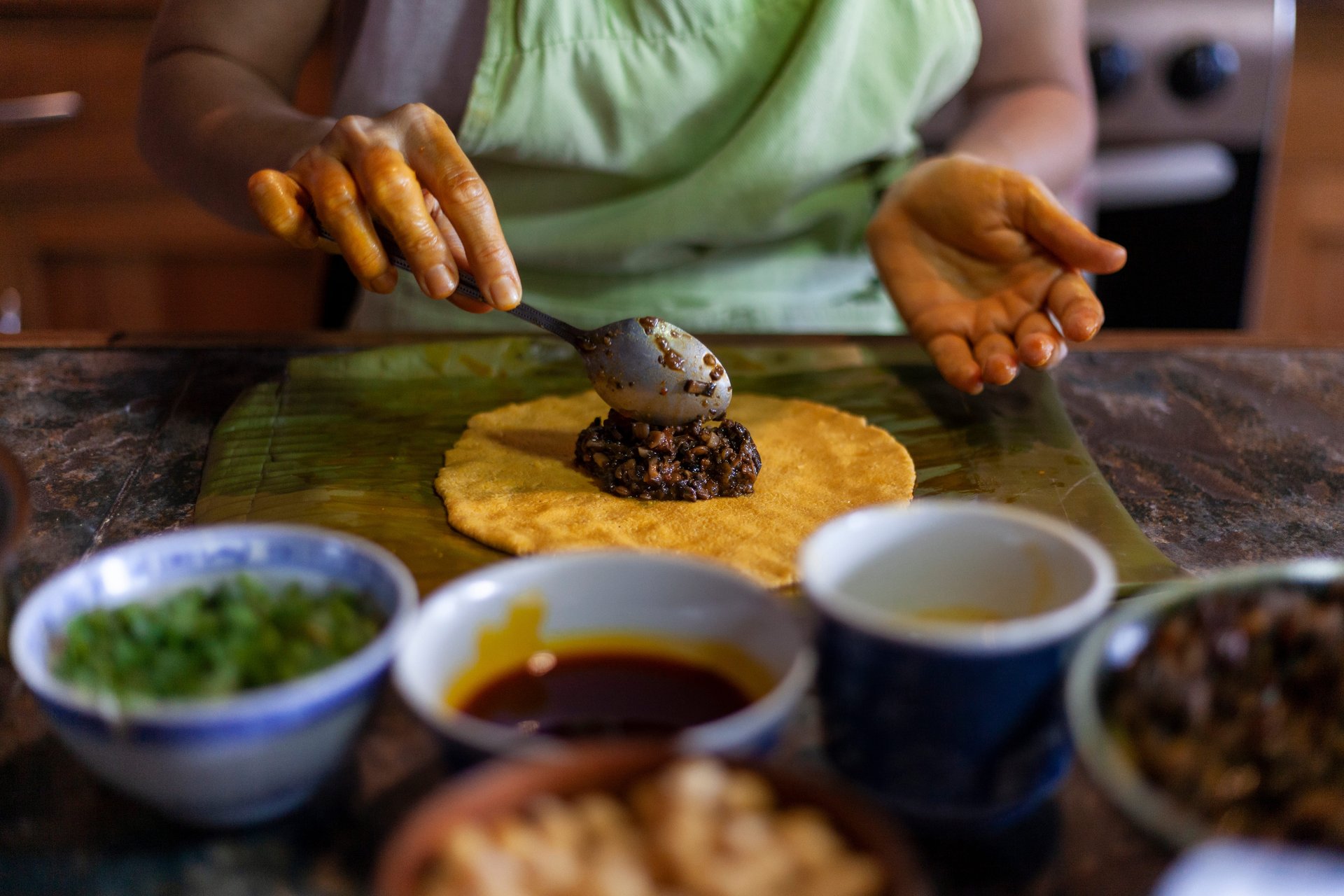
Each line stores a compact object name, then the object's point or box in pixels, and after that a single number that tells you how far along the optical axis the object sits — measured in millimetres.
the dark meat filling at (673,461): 566
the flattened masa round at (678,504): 535
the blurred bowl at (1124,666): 321
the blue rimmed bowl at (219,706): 356
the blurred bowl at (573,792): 296
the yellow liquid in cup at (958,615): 429
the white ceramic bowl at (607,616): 372
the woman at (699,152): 646
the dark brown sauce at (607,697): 398
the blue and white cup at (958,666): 370
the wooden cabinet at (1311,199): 1161
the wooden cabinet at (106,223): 1133
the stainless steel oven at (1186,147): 1068
